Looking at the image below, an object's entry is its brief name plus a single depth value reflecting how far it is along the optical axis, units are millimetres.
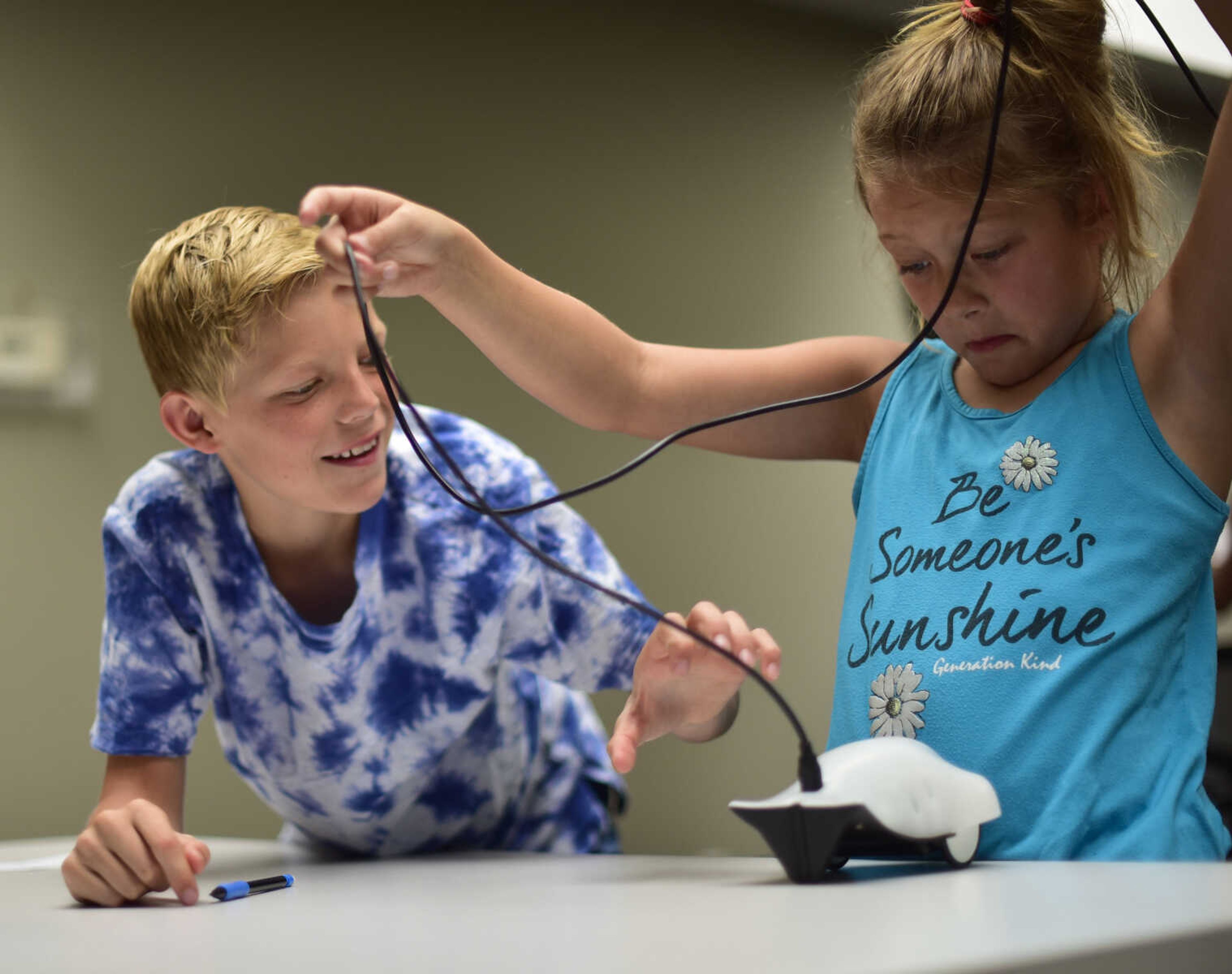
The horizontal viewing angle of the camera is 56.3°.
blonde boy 929
